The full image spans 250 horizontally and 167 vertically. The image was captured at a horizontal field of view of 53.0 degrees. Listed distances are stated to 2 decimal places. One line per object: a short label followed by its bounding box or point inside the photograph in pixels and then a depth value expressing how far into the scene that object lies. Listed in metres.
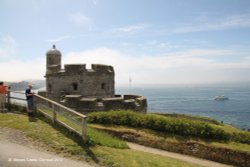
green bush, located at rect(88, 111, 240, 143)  17.47
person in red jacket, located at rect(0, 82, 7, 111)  15.97
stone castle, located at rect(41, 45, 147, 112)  21.98
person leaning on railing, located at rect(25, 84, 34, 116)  14.44
